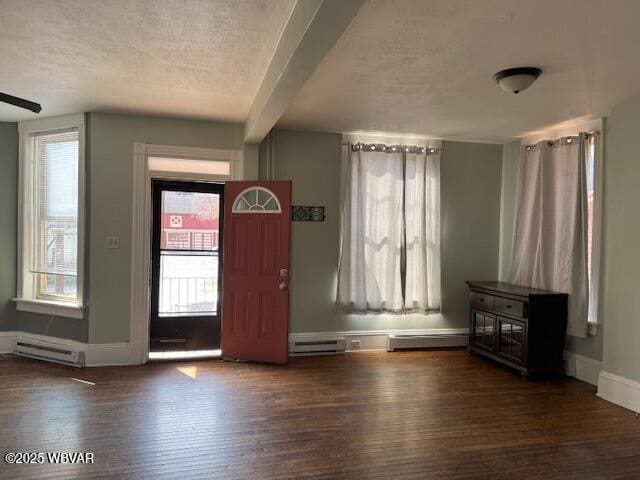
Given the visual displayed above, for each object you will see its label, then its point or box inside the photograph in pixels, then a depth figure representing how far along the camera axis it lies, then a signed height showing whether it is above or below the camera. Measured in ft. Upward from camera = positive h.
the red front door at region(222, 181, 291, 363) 15.38 -1.23
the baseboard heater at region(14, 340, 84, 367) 14.71 -4.12
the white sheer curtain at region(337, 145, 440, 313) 16.96 +0.20
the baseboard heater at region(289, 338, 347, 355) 16.62 -4.19
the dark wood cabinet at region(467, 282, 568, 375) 14.33 -2.97
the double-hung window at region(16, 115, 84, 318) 15.53 +0.58
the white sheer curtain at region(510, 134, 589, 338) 14.46 +0.57
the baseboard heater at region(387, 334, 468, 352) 17.44 -4.15
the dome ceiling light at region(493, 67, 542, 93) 10.11 +3.75
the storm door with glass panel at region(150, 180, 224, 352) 16.11 -1.15
